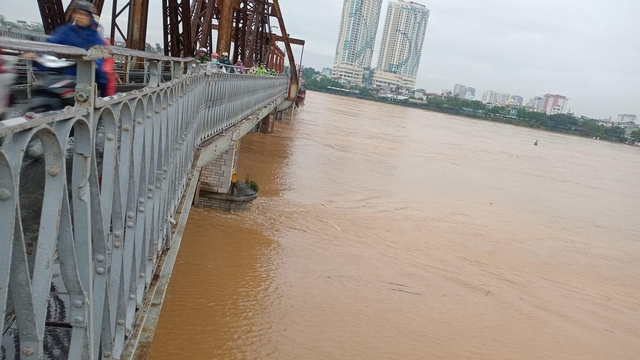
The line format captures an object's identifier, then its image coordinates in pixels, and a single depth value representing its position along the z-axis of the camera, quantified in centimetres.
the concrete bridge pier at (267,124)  3370
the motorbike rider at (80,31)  413
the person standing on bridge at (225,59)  1441
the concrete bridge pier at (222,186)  1466
